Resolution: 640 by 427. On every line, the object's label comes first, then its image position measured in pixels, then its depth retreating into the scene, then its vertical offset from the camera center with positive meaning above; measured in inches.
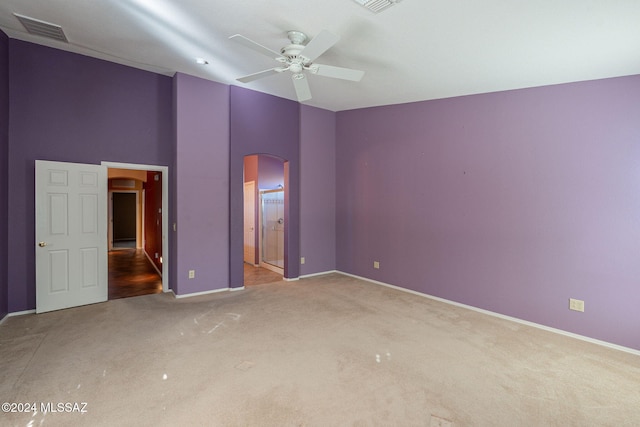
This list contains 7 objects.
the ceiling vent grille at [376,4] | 91.1 +65.4
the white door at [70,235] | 142.4 -11.1
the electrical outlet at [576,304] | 125.5 -39.9
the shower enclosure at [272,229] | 247.0 -14.5
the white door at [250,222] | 269.0 -8.8
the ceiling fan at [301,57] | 99.7 +58.9
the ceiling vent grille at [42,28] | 117.4 +77.7
